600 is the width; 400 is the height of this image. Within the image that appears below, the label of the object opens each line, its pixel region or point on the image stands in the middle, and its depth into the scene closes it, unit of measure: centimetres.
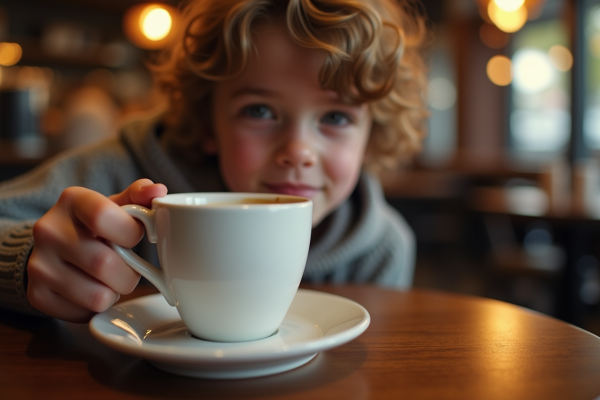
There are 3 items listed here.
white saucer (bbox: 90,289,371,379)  45
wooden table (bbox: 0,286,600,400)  44
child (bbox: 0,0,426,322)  58
